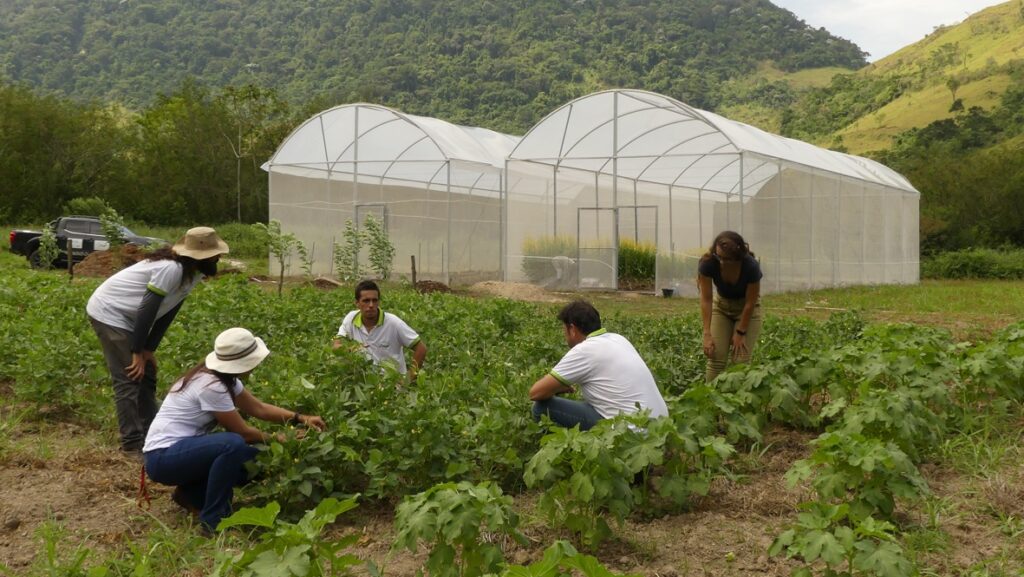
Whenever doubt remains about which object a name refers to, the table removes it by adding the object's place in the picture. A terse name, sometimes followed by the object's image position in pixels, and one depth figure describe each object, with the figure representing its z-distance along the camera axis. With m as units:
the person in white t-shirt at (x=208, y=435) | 4.53
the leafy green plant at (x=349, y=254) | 18.75
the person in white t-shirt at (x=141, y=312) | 5.55
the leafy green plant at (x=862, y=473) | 4.08
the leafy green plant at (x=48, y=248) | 19.14
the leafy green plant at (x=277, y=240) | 17.00
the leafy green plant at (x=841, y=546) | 3.27
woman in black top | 6.75
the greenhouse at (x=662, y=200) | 18.64
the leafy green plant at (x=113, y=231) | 19.61
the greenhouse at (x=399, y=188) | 20.39
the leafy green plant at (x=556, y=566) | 2.85
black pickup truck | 22.64
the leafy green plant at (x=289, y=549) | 3.07
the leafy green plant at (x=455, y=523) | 3.39
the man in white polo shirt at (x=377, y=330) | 6.51
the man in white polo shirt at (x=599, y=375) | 5.05
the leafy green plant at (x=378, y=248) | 18.47
